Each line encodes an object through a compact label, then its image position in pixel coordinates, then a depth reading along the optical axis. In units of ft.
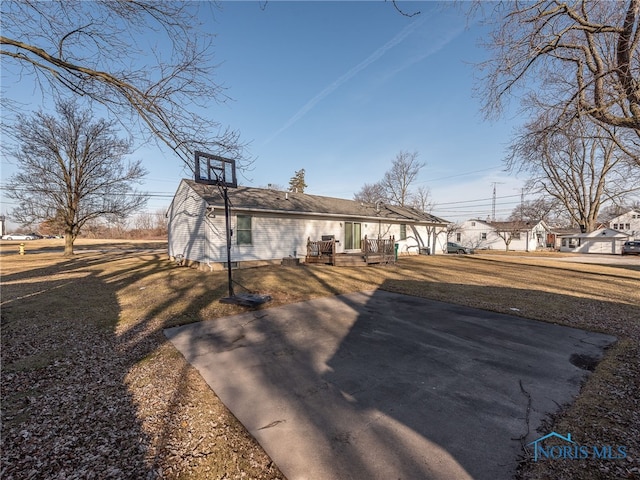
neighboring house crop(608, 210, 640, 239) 149.89
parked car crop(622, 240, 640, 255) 100.98
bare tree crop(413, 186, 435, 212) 142.95
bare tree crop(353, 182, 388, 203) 142.14
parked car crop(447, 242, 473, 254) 94.17
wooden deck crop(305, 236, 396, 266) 46.26
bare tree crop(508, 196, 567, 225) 140.07
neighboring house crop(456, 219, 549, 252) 133.28
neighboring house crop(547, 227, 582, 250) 159.33
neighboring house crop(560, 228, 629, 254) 113.60
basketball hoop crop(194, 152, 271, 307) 19.36
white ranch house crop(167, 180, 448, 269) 41.37
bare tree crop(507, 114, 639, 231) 82.91
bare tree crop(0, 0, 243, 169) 13.43
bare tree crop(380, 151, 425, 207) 125.39
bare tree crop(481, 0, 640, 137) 15.24
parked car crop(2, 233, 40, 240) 194.74
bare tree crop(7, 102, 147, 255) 62.34
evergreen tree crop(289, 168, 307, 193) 177.17
